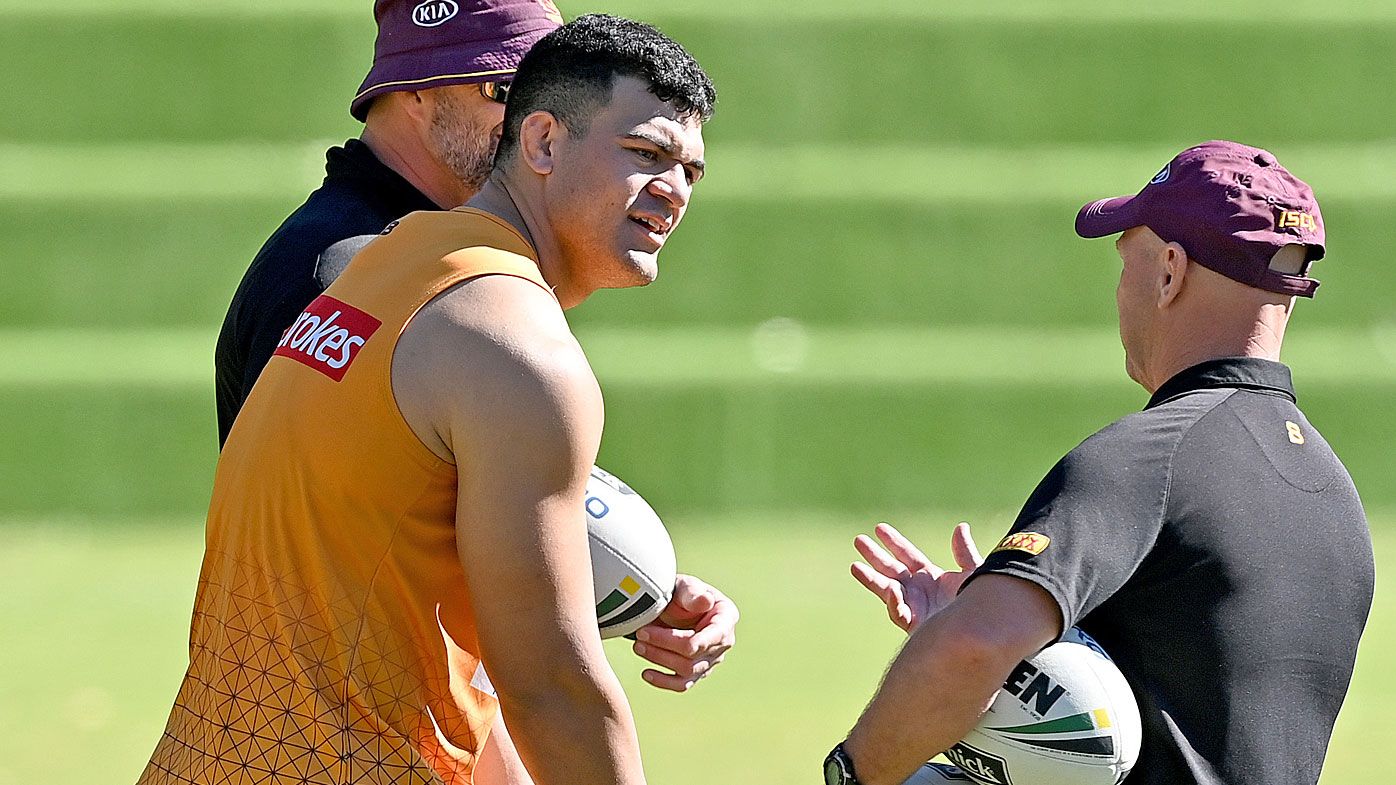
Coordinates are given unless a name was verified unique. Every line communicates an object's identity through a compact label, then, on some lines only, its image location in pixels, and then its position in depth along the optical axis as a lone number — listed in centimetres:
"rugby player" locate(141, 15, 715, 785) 1754
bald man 1774
